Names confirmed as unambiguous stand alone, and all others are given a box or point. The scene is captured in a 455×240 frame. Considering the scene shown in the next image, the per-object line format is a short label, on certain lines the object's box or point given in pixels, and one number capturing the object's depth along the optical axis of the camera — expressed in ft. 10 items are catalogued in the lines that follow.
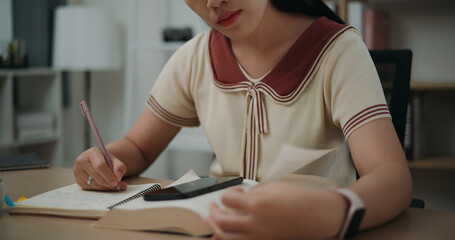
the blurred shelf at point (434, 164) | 7.45
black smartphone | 2.49
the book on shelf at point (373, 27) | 7.71
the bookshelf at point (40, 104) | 9.61
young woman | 2.94
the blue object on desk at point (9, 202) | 2.86
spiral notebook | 2.69
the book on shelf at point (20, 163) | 4.09
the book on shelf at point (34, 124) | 9.27
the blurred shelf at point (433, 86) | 7.25
